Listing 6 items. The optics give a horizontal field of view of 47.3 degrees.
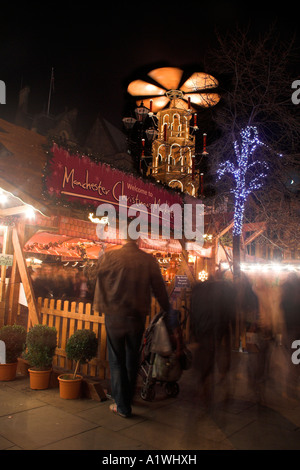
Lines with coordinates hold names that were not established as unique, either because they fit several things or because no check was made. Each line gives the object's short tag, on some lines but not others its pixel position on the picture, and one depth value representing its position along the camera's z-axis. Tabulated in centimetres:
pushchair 450
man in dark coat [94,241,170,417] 415
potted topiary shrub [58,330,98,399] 487
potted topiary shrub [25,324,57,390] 520
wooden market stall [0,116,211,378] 601
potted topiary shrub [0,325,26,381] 553
